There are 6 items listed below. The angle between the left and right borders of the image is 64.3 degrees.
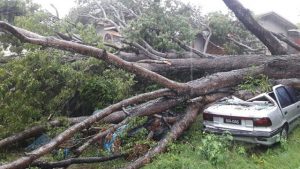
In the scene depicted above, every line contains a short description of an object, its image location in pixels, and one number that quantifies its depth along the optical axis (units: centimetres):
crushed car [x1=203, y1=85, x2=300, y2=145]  502
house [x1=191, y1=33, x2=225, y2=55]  1432
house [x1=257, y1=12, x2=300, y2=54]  1587
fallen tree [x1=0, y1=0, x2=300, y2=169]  478
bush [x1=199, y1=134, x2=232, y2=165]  448
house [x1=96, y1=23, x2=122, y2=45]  1378
